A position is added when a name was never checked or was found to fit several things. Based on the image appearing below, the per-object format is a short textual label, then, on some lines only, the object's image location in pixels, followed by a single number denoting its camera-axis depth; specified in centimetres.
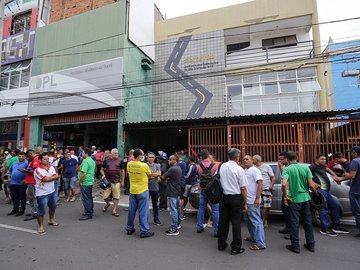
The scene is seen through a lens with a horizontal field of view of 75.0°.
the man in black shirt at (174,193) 493
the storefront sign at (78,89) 1238
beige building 1280
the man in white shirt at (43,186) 494
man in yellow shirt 479
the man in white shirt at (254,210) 418
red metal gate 933
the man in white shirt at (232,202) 397
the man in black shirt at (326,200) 495
